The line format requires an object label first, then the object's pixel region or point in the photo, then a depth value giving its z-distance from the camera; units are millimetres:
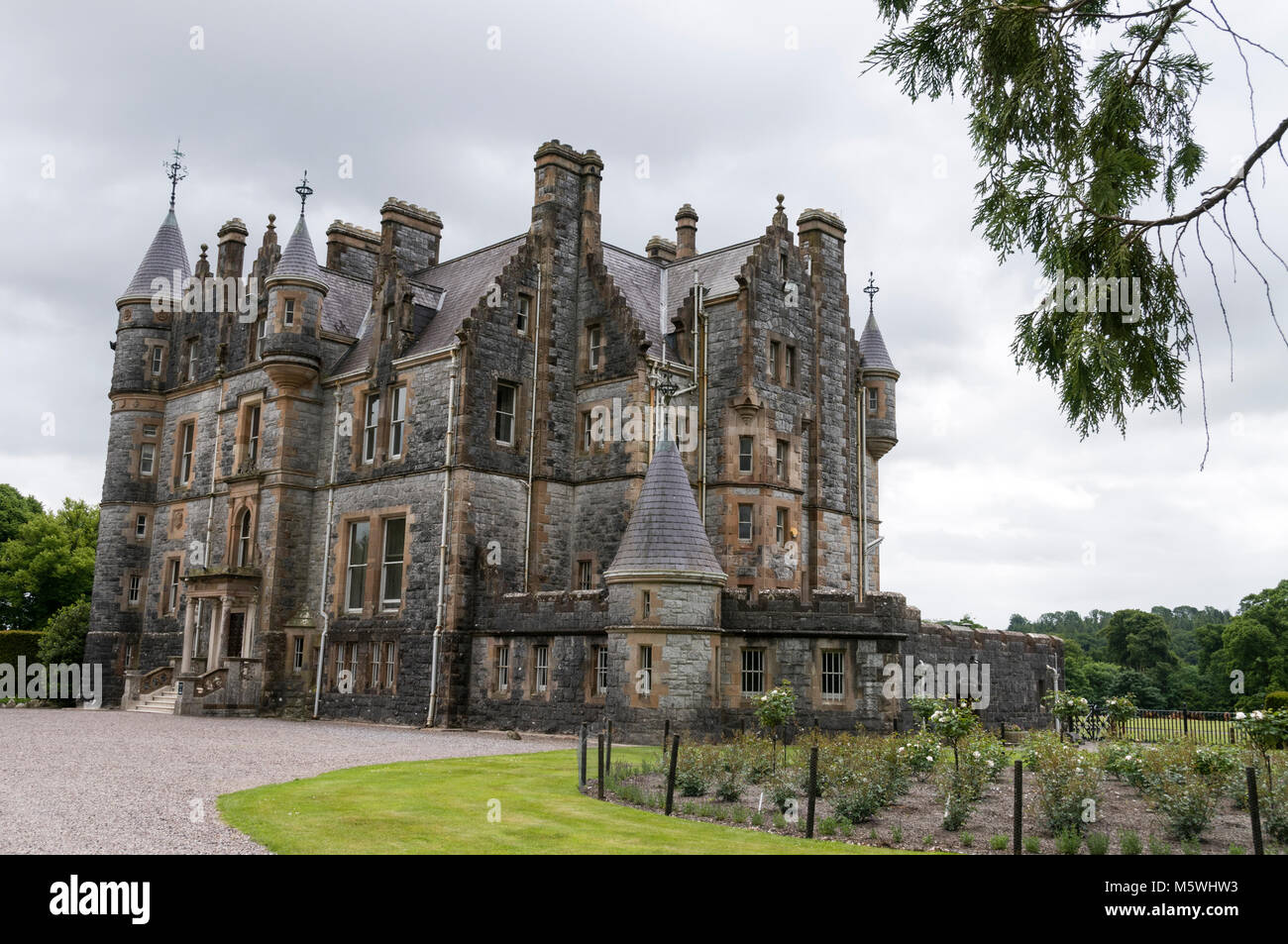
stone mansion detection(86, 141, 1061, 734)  25969
